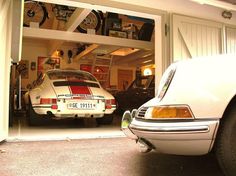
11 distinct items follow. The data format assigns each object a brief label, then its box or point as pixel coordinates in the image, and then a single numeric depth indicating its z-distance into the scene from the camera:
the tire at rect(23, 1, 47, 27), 7.92
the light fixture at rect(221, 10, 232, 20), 5.79
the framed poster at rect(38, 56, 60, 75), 12.82
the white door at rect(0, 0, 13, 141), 3.61
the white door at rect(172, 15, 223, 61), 5.23
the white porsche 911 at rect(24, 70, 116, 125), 4.88
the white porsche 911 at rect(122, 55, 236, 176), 1.87
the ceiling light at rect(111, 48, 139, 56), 11.32
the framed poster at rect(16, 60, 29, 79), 12.29
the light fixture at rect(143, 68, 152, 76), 14.04
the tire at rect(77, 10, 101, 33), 8.52
